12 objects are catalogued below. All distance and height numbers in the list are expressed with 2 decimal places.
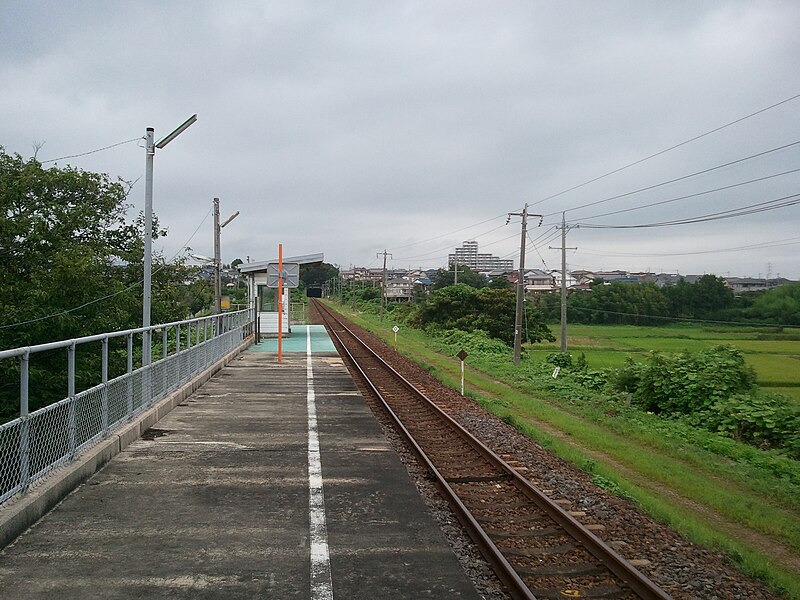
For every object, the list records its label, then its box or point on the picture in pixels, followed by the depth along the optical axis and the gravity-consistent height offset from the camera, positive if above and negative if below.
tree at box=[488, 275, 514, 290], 79.80 +2.13
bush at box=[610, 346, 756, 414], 16.53 -1.95
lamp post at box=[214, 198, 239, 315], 26.38 +1.03
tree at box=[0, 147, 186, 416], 16.12 +0.68
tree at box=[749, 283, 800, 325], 49.84 -0.25
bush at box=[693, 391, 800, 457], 13.47 -2.44
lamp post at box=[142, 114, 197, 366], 12.97 +1.88
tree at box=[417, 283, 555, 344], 41.28 -0.78
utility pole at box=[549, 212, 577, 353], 34.94 -0.20
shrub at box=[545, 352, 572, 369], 28.07 -2.48
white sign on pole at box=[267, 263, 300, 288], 23.14 +0.81
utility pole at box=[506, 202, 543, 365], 28.58 +0.31
